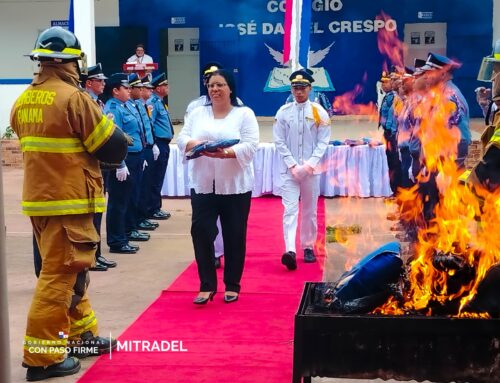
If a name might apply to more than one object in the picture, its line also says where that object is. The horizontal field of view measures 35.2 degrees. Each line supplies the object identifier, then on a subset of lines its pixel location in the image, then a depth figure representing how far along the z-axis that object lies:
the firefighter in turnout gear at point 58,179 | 4.83
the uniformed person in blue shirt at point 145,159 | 9.80
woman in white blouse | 6.51
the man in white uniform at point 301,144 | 8.27
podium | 13.05
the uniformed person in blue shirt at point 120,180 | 8.84
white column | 12.64
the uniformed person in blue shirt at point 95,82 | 8.61
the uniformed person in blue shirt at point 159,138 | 11.09
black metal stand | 3.77
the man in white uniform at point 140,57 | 22.00
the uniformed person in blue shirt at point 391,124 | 11.32
